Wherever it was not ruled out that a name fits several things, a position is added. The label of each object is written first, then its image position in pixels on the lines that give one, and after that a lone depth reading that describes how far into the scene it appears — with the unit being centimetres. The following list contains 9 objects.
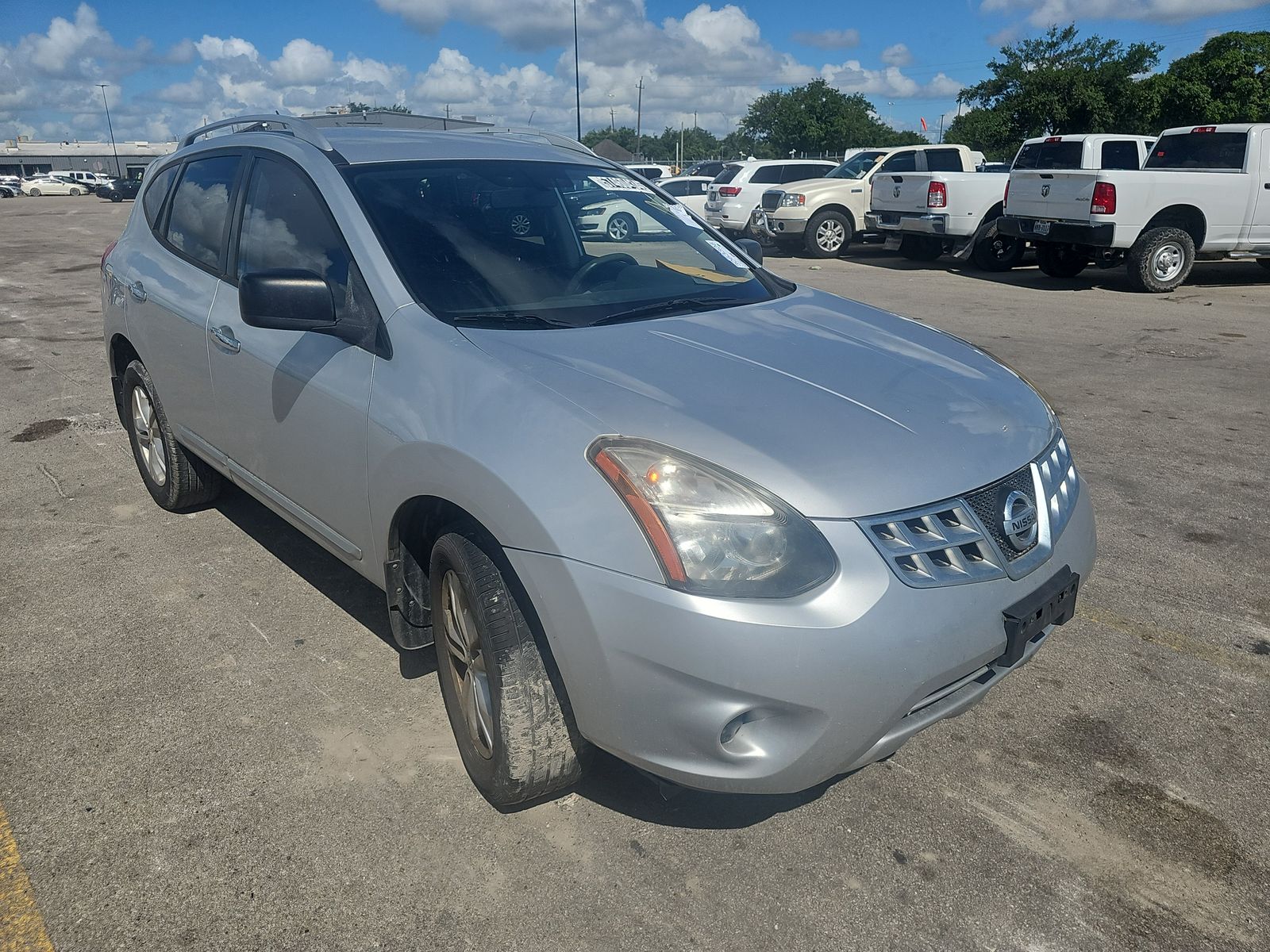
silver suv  207
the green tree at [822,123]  7707
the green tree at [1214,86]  3869
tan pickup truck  1731
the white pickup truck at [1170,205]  1189
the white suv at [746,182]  1856
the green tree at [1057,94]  4578
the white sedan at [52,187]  6688
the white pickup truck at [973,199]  1331
